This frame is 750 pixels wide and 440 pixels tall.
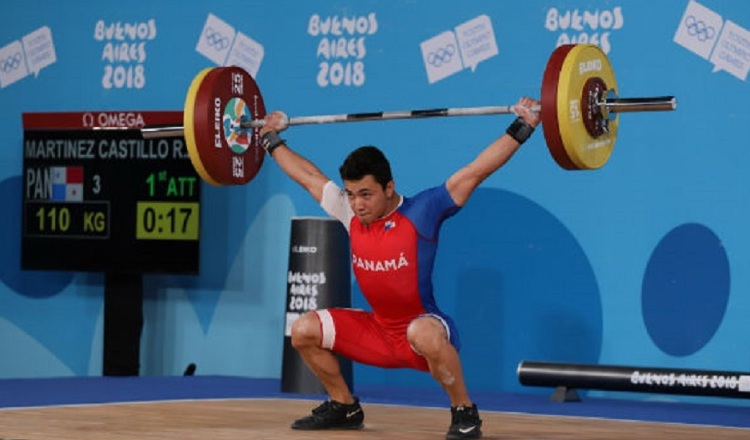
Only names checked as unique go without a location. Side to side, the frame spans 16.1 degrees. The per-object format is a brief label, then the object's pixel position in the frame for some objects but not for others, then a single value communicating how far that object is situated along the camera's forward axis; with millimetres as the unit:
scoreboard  12513
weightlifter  8190
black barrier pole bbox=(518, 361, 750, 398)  10092
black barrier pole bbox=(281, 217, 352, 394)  11422
